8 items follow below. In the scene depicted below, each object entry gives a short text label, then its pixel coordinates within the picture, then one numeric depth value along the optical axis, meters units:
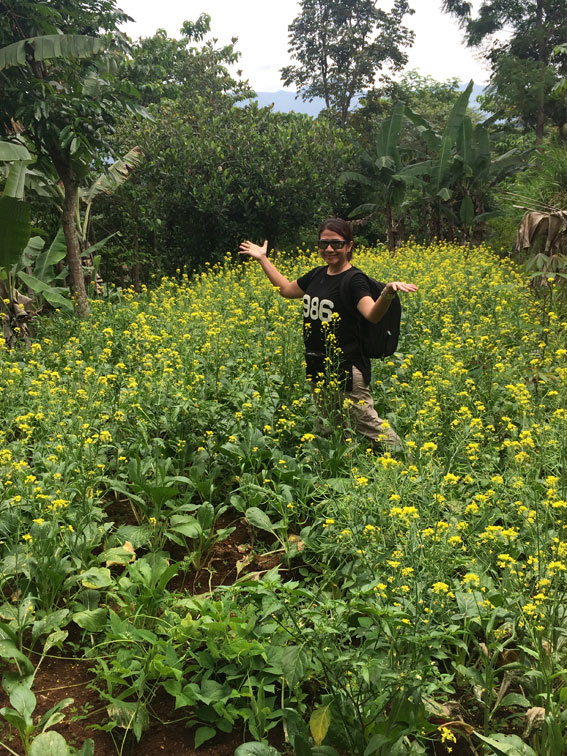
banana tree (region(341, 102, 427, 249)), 15.26
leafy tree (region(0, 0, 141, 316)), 7.20
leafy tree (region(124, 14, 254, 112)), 19.22
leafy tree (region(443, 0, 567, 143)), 21.51
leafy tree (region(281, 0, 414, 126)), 26.80
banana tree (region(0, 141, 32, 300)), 5.89
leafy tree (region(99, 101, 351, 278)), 14.03
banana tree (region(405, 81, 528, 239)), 14.54
